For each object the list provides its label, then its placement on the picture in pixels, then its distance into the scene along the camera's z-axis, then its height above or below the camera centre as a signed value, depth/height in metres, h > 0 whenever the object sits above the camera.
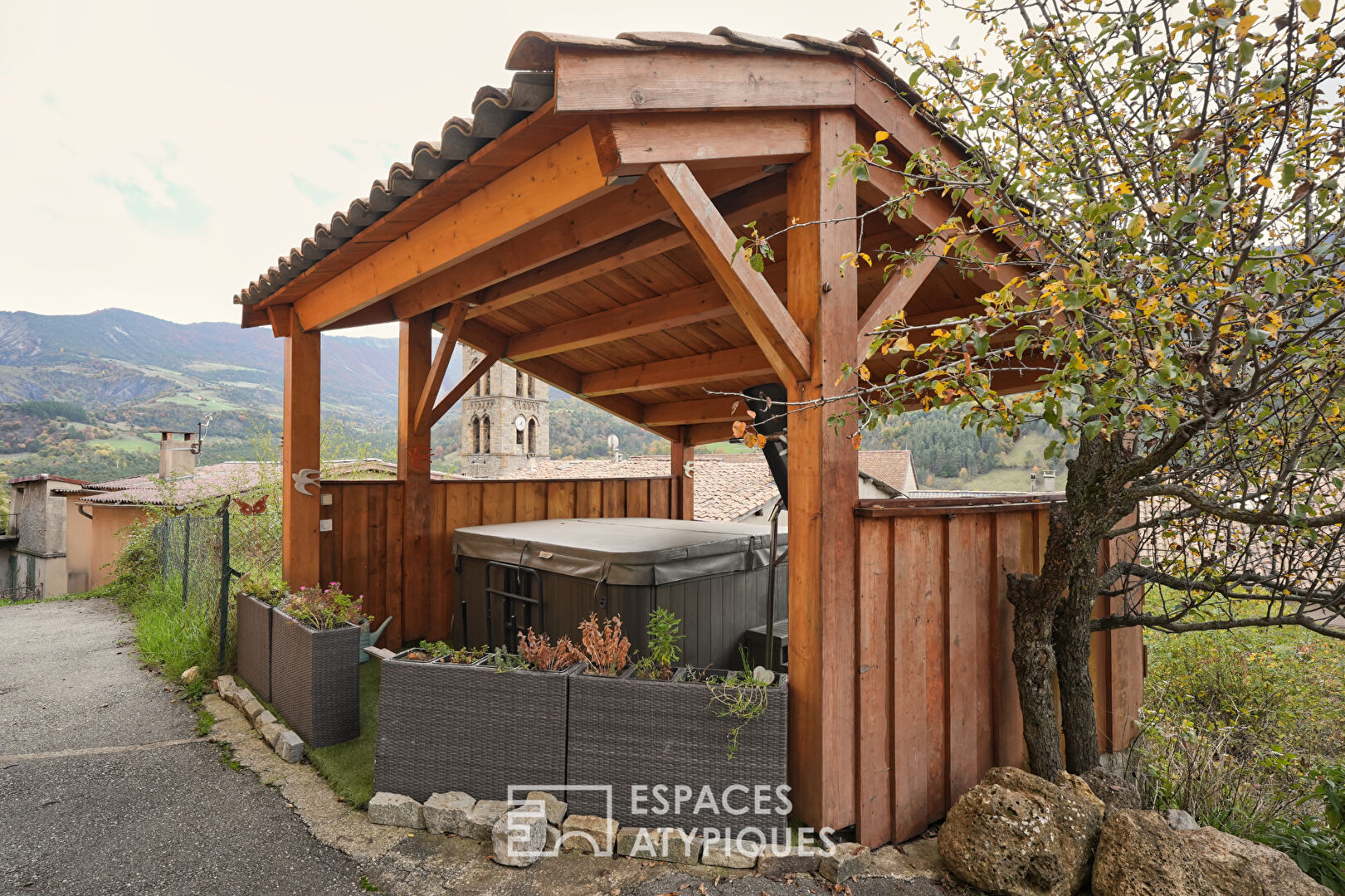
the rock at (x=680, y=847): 2.66 -1.55
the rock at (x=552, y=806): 2.79 -1.46
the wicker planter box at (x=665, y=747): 2.70 -1.19
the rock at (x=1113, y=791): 2.94 -1.45
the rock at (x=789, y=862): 2.58 -1.56
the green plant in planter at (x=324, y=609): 3.92 -0.90
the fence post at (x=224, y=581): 4.95 -0.93
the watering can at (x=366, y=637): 3.95 -1.13
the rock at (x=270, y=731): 3.86 -1.59
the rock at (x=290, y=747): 3.66 -1.59
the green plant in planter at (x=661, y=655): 2.95 -0.88
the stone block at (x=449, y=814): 2.85 -1.53
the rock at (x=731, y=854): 2.61 -1.54
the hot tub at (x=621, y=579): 4.19 -0.83
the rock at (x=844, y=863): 2.52 -1.54
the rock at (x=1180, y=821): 2.90 -1.57
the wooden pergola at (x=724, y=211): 2.47 +1.25
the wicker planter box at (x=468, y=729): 2.91 -1.20
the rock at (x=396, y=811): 2.94 -1.56
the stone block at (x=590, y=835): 2.71 -1.54
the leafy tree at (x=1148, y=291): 1.98 +0.52
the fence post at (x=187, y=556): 6.63 -0.99
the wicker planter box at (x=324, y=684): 3.71 -1.27
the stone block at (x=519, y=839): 2.63 -1.51
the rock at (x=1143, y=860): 2.32 -1.42
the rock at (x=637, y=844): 2.69 -1.55
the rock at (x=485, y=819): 2.81 -1.52
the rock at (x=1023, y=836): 2.49 -1.43
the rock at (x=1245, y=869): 2.25 -1.40
